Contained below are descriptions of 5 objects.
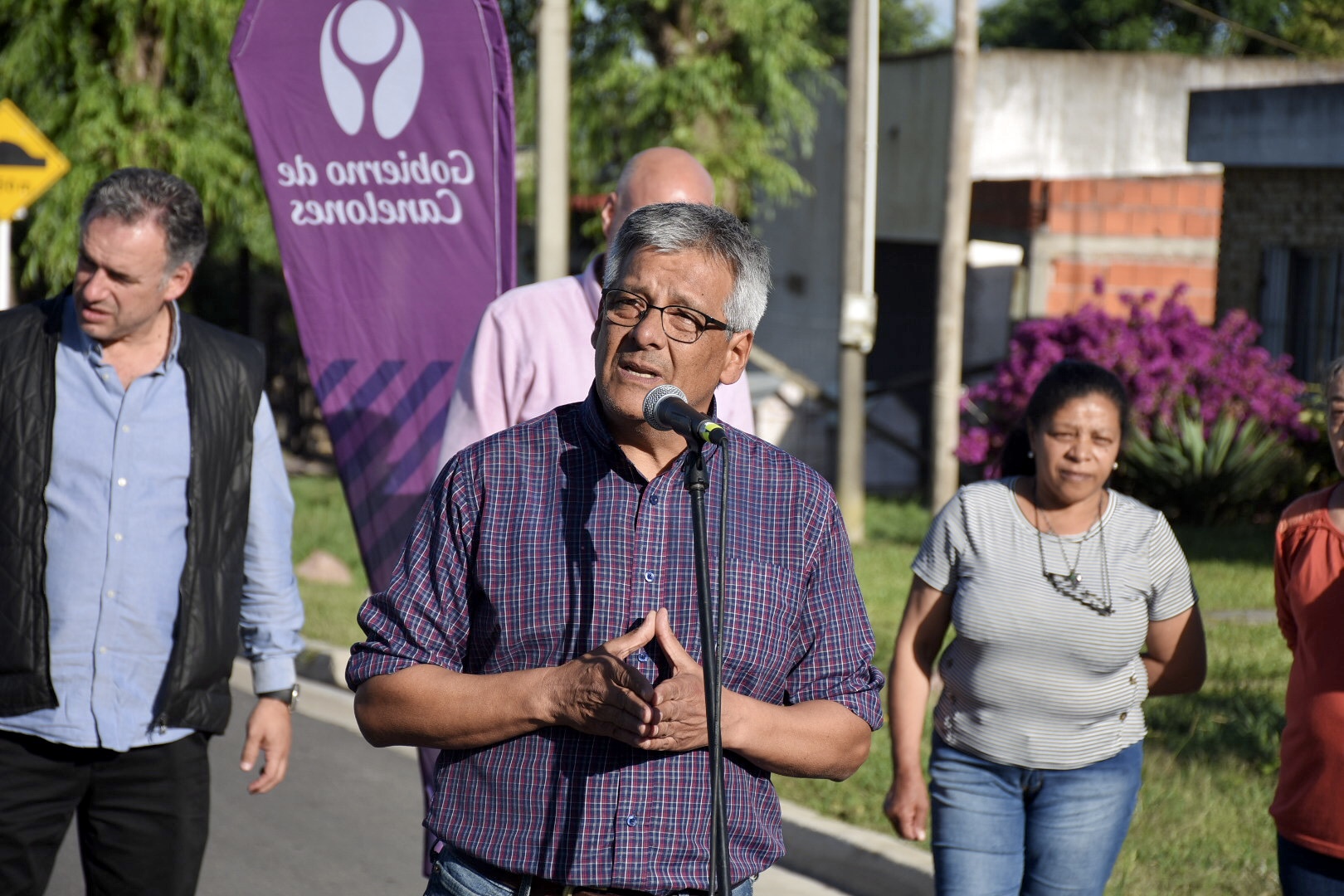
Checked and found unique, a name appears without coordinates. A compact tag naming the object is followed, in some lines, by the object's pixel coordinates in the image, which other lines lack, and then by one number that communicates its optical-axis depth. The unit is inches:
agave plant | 547.8
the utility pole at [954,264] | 527.2
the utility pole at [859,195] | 544.7
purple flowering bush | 552.7
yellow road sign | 449.1
